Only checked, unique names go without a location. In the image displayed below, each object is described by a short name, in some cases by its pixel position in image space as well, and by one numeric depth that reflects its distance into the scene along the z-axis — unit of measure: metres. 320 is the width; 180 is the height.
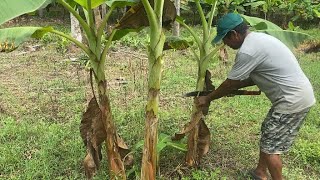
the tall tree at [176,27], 6.00
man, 2.31
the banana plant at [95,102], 2.17
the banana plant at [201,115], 2.58
